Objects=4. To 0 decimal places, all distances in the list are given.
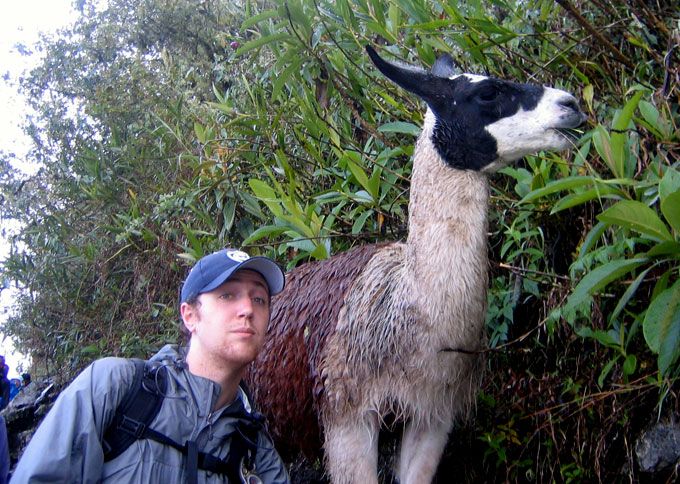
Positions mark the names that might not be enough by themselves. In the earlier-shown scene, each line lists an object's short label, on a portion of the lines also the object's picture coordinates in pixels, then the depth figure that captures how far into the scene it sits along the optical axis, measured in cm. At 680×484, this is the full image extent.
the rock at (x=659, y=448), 321
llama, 320
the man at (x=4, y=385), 488
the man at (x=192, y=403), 214
